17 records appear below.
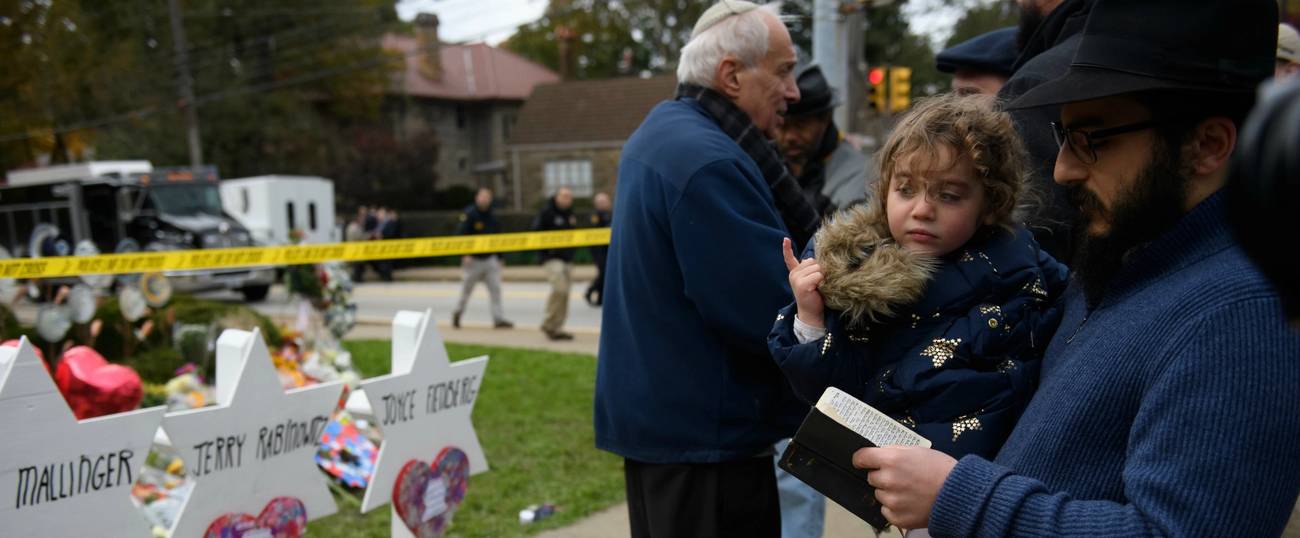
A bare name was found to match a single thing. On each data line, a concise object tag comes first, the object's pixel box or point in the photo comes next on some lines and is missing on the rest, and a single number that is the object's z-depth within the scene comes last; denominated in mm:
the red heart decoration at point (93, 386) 3822
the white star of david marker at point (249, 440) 3008
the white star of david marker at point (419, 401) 3553
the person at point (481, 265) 12602
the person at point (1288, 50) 3096
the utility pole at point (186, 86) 25269
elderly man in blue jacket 2410
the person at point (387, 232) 23852
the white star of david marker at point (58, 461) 2523
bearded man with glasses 1221
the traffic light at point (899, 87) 13758
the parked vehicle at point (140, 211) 19266
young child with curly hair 1784
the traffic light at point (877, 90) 13852
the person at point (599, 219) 14305
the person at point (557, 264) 11305
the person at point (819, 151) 4348
